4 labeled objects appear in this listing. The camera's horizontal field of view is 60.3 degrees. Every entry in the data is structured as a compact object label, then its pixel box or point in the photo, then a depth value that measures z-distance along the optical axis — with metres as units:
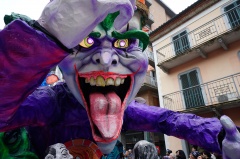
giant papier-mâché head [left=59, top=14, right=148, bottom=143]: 1.10
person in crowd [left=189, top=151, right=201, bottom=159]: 3.94
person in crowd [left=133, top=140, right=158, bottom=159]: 1.37
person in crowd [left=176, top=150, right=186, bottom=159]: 4.15
